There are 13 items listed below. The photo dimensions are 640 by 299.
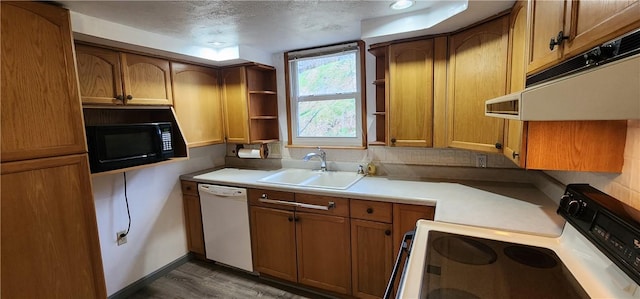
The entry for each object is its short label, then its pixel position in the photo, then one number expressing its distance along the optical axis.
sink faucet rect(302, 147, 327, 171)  2.74
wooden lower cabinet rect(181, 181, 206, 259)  2.74
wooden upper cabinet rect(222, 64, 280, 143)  2.79
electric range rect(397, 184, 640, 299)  0.82
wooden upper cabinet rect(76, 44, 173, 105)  1.88
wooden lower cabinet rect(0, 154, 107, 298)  1.37
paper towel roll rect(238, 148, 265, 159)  2.98
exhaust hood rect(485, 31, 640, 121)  0.50
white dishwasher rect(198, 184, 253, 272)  2.48
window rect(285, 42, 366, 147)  2.64
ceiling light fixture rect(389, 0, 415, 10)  1.70
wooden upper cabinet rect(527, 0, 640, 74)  0.65
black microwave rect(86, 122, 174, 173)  1.83
